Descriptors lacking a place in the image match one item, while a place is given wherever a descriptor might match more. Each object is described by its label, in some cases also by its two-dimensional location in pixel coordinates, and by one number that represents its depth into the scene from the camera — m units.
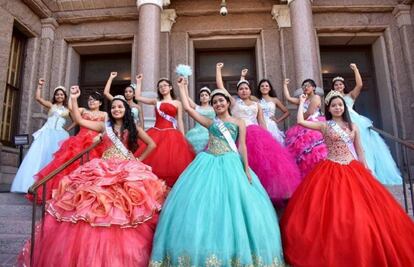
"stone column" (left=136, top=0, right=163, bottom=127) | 7.46
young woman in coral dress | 3.01
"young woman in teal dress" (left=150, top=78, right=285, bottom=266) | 2.83
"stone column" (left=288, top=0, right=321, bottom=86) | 7.36
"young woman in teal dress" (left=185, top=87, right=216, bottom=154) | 5.55
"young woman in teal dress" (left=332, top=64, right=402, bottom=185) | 6.07
